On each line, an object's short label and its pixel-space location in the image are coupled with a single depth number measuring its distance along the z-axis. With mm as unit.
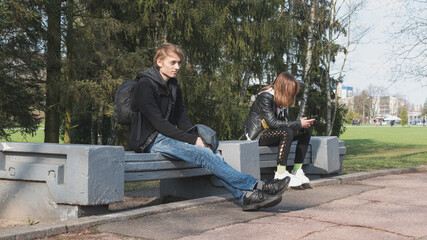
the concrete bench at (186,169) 4441
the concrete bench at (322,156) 7098
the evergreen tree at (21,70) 11773
